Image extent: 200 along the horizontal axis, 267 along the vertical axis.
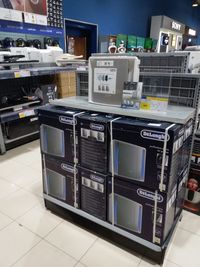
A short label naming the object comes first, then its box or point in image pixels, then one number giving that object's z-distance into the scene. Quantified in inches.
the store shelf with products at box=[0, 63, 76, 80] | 107.8
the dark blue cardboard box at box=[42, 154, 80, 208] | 64.2
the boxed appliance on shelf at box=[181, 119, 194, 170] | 56.1
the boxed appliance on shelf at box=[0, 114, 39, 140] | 122.4
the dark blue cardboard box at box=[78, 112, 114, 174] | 53.2
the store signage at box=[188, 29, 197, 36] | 411.2
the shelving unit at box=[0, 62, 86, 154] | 112.6
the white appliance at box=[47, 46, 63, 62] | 147.2
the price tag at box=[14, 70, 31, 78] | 112.2
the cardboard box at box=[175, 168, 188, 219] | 61.1
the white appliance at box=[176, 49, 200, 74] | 74.1
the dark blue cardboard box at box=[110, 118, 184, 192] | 45.4
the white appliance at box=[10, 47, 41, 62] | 123.7
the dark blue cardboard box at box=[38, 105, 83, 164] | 59.4
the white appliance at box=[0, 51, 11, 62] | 112.8
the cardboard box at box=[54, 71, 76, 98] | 149.5
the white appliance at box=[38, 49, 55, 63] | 141.1
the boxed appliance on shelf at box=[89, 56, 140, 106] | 52.6
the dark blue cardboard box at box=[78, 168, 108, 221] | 58.2
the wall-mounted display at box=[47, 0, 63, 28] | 158.2
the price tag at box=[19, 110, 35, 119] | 122.0
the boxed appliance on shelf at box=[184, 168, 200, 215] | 70.0
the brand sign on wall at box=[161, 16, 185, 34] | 291.0
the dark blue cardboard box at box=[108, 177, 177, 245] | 50.1
